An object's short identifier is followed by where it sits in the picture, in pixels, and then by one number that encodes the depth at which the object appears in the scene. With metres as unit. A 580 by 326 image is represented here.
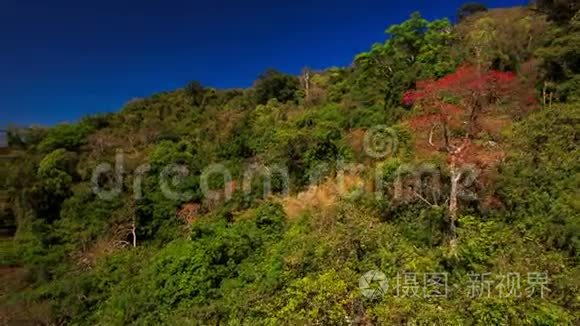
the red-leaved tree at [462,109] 12.64
